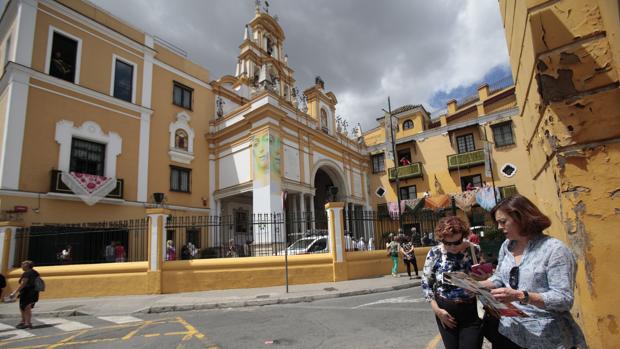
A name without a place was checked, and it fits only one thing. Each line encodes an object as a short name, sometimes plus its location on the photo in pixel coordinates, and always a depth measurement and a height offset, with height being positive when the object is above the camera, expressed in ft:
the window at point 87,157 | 51.57 +13.76
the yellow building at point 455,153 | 77.51 +19.19
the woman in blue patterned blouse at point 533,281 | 6.00 -1.05
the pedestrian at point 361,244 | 44.63 -1.40
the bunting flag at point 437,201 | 80.69 +6.76
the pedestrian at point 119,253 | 44.64 -1.14
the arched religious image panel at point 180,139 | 65.72 +19.86
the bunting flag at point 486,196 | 72.90 +6.76
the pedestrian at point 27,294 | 24.13 -3.24
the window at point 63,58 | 51.24 +29.08
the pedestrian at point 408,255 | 39.17 -2.71
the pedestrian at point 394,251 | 41.30 -2.39
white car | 43.92 -1.29
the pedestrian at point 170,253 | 40.32 -1.33
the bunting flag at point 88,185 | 48.61 +8.86
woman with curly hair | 8.51 -1.58
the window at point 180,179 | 63.76 +11.93
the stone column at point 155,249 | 35.47 -0.67
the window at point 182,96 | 67.95 +29.46
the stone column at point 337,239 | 38.45 -0.51
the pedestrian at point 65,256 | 39.99 -1.09
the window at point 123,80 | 59.36 +28.96
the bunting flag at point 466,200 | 76.84 +6.56
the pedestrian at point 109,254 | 44.40 -1.17
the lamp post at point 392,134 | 54.97 +15.66
